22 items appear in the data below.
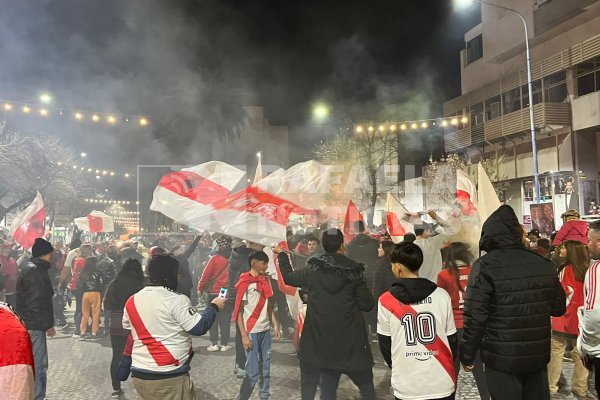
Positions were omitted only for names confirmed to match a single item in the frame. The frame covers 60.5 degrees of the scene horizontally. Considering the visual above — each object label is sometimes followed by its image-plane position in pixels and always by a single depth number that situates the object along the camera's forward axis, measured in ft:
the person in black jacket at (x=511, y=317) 10.48
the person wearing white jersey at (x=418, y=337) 9.90
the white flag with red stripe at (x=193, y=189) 21.95
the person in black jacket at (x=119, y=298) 19.07
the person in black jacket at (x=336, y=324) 12.62
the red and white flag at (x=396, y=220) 30.22
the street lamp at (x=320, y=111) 59.59
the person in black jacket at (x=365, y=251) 25.02
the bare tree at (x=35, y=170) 78.59
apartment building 68.85
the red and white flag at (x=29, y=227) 33.73
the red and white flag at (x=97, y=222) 57.06
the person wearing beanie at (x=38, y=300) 17.51
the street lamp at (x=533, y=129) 56.90
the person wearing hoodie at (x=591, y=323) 11.34
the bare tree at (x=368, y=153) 95.86
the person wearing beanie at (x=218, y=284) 26.55
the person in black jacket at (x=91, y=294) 31.09
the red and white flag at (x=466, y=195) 26.50
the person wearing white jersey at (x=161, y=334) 10.80
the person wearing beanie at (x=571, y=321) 16.98
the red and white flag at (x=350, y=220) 28.14
